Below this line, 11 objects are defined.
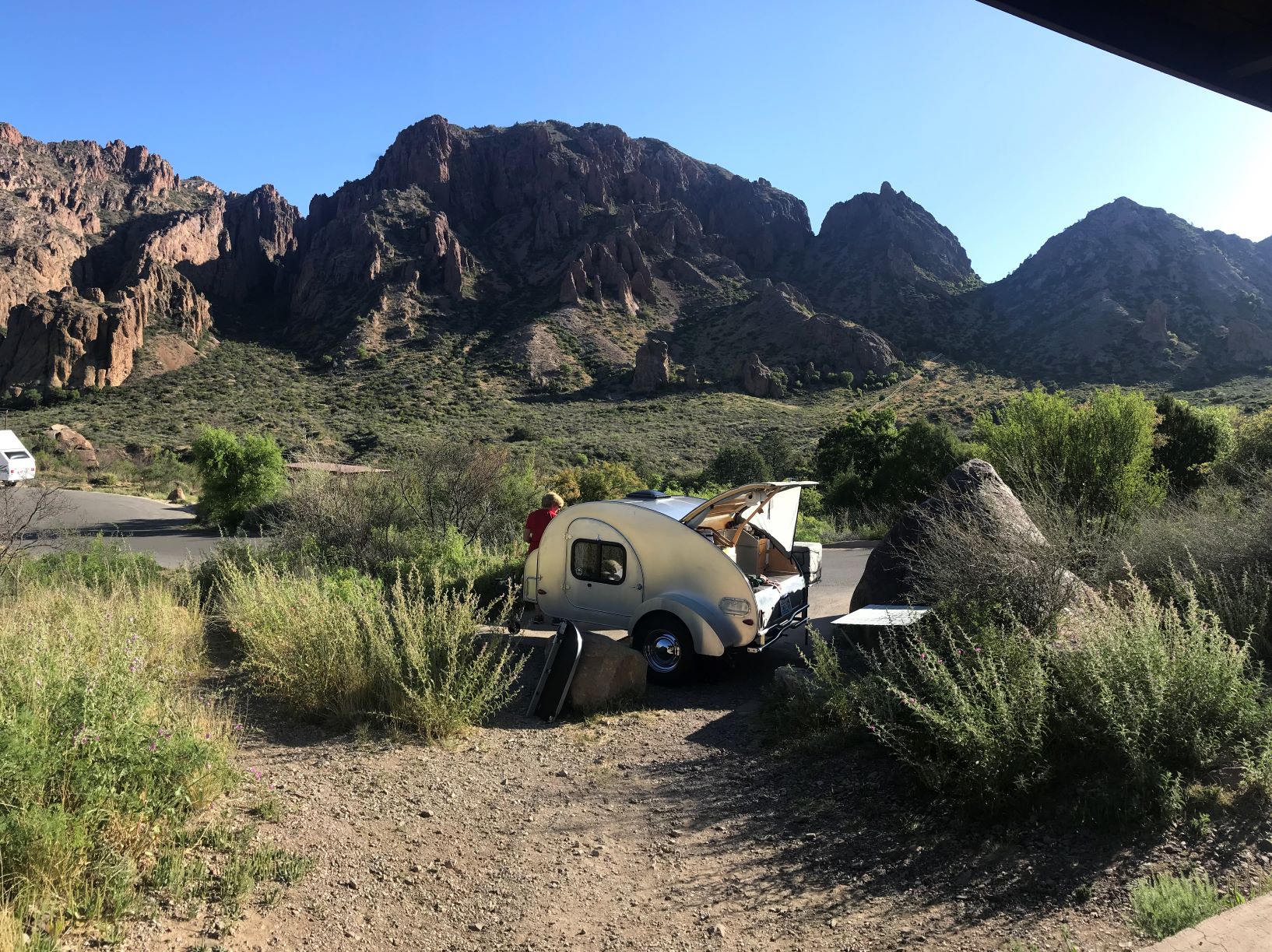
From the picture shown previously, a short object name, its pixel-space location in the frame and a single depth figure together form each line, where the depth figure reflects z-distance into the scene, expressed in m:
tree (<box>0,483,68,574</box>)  8.45
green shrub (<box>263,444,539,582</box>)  10.90
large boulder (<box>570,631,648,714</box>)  6.55
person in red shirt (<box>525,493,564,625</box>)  8.84
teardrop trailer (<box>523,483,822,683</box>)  7.22
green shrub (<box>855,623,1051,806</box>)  4.13
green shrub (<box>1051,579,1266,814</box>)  3.96
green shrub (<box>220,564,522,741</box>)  5.79
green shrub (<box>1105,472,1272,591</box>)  7.19
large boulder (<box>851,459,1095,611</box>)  6.21
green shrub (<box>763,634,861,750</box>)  5.41
